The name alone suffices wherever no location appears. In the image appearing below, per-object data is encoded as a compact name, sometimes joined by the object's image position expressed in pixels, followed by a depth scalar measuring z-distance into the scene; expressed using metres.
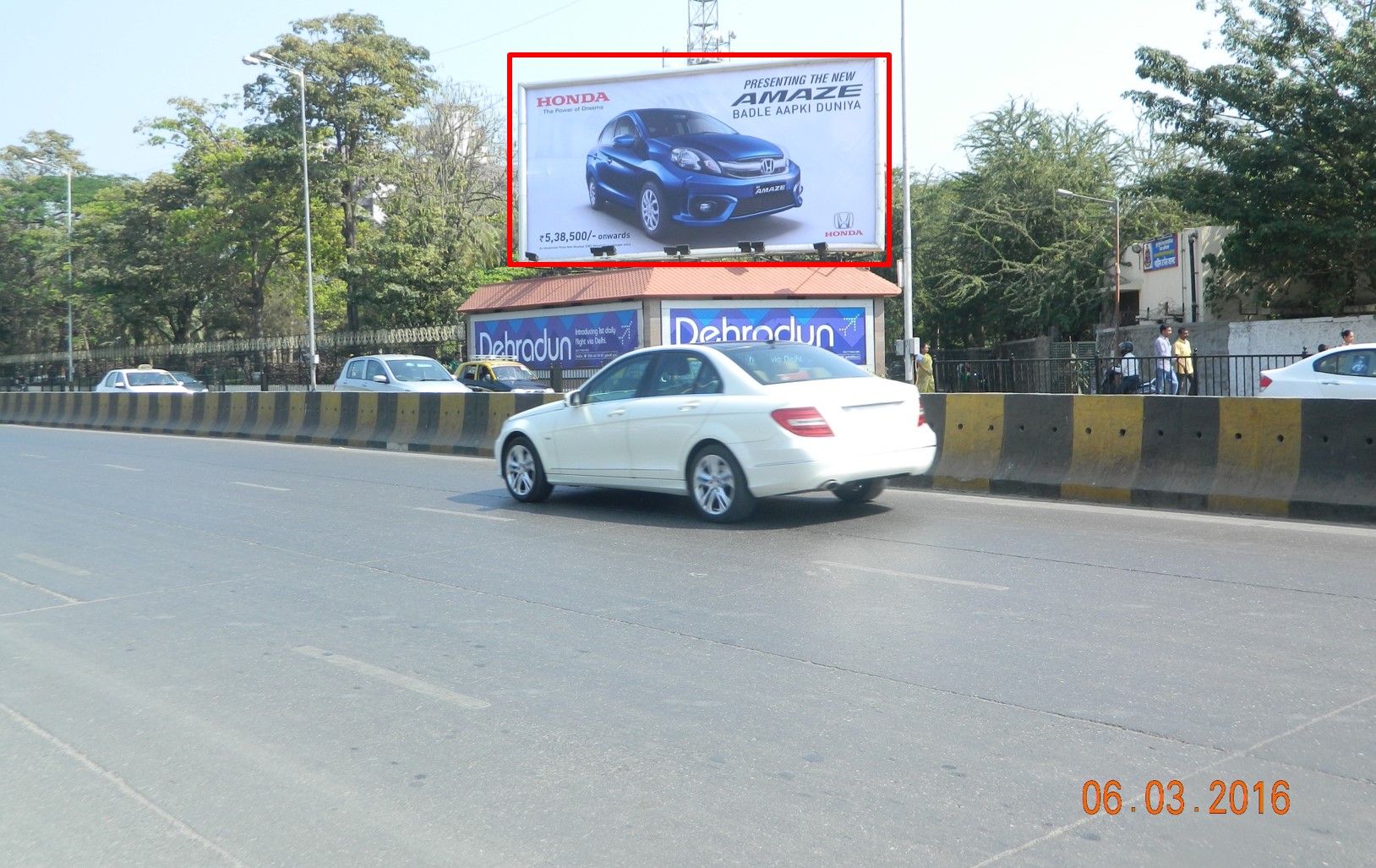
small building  33.28
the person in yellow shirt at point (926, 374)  23.38
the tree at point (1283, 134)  26.14
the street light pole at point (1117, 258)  35.75
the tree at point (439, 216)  44.06
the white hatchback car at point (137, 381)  34.91
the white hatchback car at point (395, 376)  24.20
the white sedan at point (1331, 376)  14.43
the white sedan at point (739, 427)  9.41
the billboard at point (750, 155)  29.08
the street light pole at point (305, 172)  35.69
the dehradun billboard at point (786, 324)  33.66
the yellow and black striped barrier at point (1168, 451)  9.69
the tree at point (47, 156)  70.81
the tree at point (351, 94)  47.09
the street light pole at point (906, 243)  31.47
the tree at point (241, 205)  47.84
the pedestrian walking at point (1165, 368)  21.19
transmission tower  53.50
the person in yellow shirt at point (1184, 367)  21.17
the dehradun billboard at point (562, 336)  33.75
